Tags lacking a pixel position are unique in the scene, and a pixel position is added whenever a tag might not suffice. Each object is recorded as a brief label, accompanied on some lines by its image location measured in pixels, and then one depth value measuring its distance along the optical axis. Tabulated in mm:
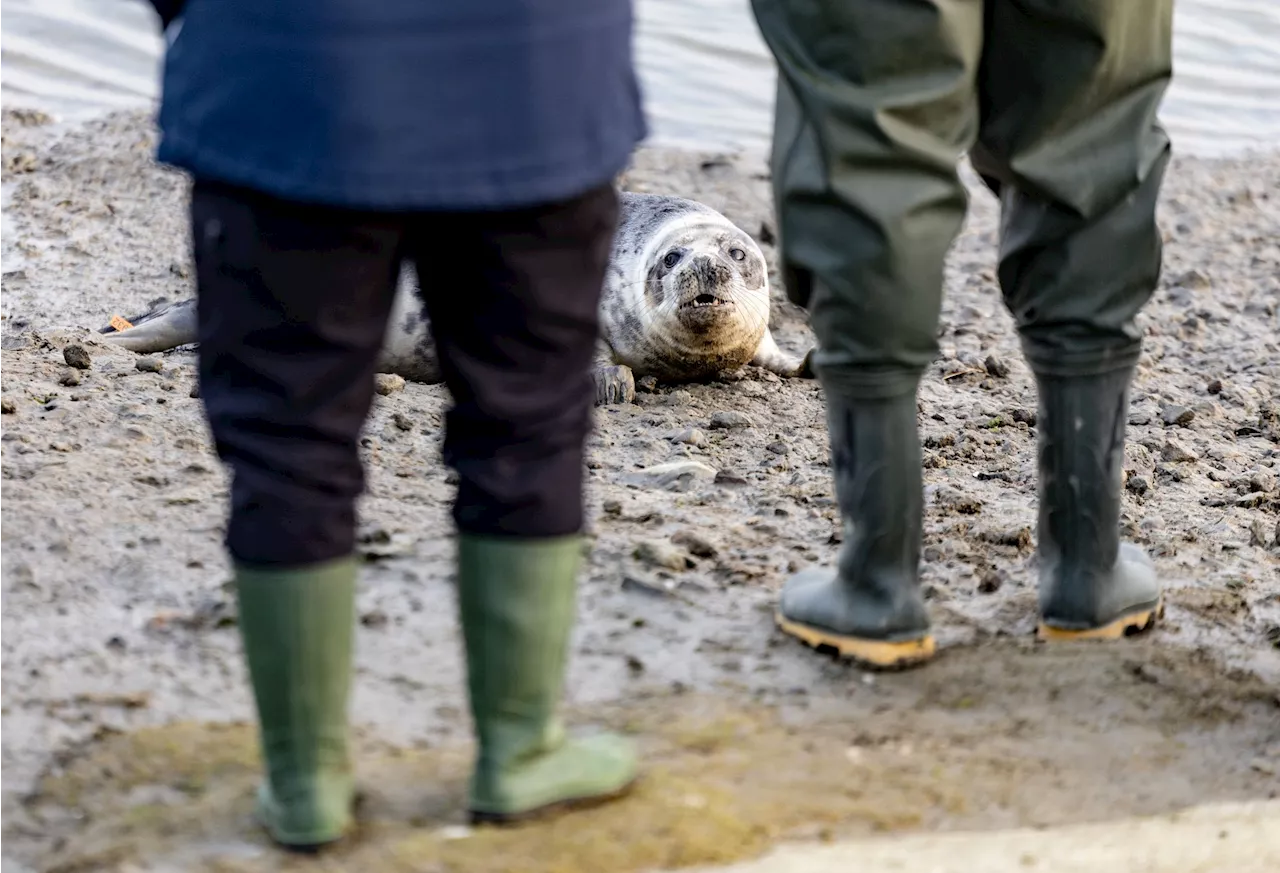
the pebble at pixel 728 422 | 10094
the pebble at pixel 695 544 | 7602
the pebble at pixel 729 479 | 8898
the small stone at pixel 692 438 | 9766
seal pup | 11039
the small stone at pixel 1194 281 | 13430
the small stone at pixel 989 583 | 7434
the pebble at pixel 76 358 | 9539
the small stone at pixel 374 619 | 6687
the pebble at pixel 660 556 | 7371
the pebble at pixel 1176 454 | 9594
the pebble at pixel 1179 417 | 10344
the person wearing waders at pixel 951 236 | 5805
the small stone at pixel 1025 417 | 10258
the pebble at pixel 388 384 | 10039
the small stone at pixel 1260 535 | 8250
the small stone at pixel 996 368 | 11242
